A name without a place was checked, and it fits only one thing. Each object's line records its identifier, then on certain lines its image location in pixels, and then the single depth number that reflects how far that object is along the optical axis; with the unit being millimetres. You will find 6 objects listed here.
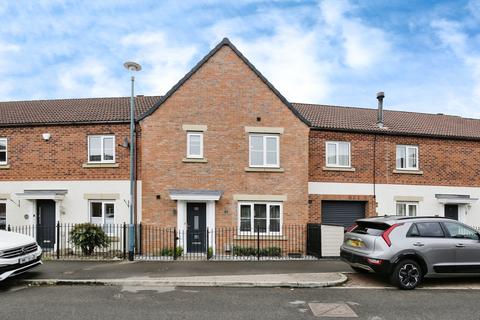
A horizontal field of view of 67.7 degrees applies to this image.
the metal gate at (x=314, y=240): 12828
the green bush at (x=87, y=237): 12547
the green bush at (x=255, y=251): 13375
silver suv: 8289
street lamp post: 11375
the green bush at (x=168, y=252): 12992
